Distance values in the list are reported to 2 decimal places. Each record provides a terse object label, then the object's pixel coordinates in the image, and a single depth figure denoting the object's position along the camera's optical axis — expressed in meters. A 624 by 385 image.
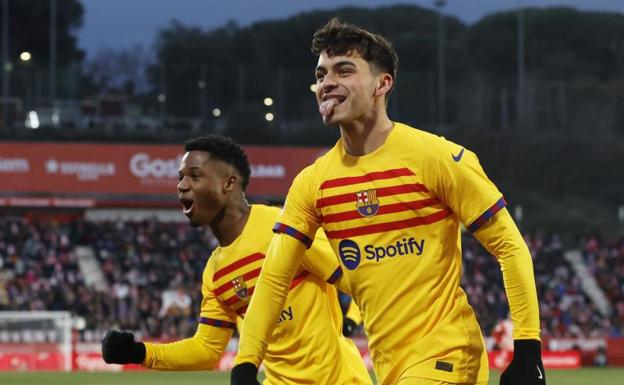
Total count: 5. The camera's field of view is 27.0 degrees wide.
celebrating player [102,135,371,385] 6.81
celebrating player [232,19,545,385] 5.36
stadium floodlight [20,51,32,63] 55.69
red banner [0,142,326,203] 47.09
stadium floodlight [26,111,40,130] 49.19
